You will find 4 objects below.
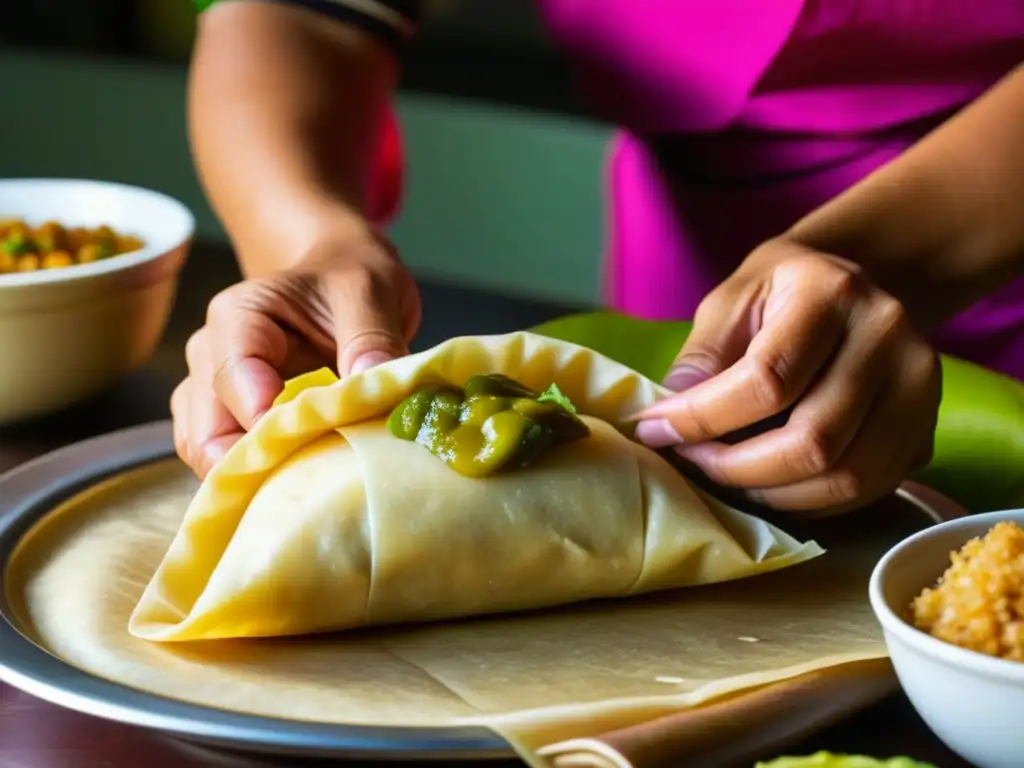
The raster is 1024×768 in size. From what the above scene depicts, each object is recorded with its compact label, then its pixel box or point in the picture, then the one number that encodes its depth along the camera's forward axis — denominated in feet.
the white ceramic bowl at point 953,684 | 2.51
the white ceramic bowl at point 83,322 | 4.72
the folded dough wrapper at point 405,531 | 3.51
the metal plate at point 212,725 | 2.79
